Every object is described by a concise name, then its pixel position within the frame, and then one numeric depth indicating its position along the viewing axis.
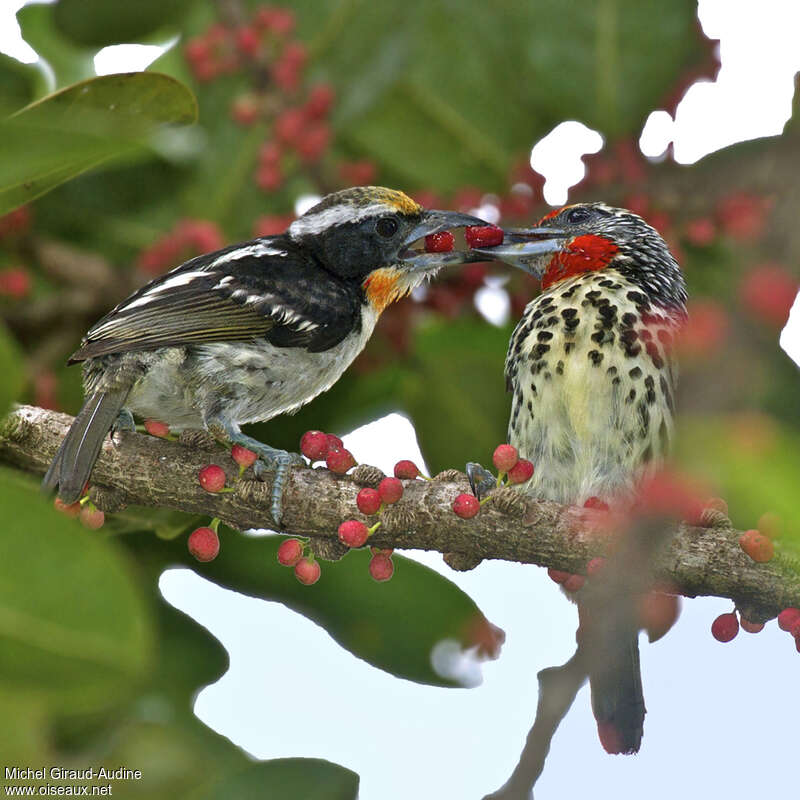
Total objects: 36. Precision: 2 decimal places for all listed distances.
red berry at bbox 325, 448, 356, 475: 5.49
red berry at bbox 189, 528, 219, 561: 5.34
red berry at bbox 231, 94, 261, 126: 7.70
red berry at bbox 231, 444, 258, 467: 5.45
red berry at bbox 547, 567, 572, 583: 5.54
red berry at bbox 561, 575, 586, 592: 5.79
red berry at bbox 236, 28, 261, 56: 7.44
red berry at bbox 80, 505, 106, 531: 5.37
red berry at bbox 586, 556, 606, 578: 4.87
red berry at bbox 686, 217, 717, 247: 7.14
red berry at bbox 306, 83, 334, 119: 7.37
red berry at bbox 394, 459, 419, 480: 5.43
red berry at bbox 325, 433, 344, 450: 5.60
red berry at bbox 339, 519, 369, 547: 5.09
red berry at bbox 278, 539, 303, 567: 5.35
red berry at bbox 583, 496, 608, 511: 5.46
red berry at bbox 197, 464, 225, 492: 5.39
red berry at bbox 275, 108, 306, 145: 7.32
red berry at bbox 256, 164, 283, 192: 7.51
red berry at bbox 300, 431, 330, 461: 5.52
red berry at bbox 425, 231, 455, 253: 7.11
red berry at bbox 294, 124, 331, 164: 7.37
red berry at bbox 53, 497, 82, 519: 5.20
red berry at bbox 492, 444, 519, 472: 5.33
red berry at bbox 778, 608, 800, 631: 4.89
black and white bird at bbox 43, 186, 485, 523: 6.34
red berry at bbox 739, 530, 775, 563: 4.66
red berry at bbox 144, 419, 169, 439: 5.92
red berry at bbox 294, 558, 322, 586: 5.29
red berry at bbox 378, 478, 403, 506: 5.17
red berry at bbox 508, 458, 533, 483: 5.45
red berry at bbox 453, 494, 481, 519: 5.08
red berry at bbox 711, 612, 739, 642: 5.15
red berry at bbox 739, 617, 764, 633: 5.04
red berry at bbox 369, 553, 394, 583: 5.45
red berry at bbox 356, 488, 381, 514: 5.16
